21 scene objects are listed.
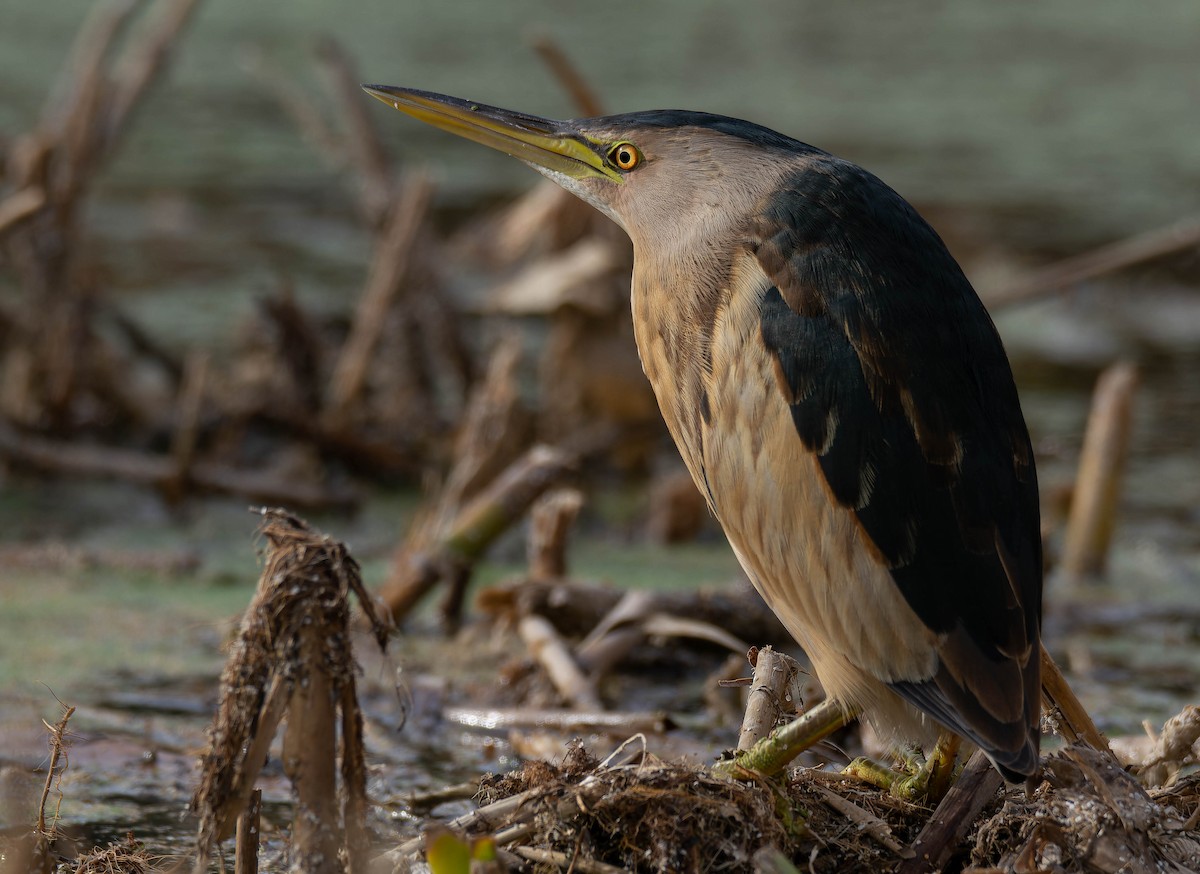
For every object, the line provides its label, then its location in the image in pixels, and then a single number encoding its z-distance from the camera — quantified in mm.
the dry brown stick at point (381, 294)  10773
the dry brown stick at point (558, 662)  7168
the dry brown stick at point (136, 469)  10008
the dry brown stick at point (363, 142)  11547
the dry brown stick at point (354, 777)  4215
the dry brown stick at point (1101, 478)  9828
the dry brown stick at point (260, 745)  4090
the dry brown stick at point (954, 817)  4977
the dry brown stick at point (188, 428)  9742
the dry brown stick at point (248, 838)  4512
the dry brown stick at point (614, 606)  7879
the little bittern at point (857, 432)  5031
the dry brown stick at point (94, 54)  10445
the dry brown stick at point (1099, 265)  9187
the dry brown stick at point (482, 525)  8469
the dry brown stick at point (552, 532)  8359
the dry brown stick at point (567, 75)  10492
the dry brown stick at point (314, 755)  4121
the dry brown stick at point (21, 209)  8180
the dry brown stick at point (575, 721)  6797
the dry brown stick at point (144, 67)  10617
